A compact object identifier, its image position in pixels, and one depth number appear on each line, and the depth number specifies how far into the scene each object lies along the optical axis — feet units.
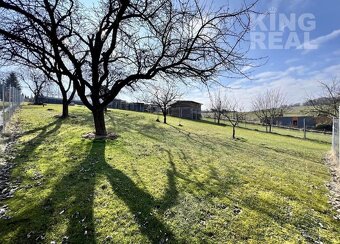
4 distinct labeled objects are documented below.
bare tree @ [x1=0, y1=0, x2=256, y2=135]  23.40
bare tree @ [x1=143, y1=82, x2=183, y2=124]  77.30
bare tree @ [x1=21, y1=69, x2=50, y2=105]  109.07
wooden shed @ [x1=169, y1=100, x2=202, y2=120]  142.82
